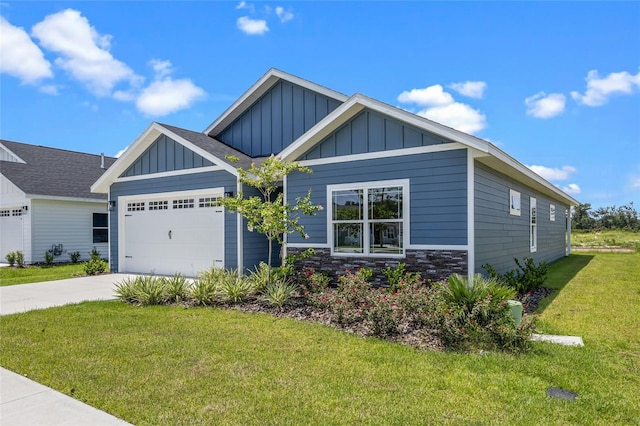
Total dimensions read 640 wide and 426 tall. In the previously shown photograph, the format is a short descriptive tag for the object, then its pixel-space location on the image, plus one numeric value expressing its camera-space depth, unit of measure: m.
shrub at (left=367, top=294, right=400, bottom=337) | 5.62
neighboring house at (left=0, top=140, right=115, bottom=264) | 16.33
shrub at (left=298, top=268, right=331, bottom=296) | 8.13
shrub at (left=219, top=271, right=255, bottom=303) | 7.99
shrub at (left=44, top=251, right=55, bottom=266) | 16.17
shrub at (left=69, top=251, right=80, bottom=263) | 17.05
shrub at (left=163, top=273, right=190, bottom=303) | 8.26
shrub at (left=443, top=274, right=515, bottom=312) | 5.51
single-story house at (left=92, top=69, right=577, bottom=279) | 8.06
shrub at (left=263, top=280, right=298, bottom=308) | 7.50
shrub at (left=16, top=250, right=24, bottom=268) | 15.74
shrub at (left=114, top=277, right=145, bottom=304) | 8.26
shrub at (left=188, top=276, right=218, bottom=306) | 7.98
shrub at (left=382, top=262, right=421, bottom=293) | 7.88
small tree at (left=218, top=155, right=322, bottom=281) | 8.02
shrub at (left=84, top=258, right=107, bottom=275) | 12.89
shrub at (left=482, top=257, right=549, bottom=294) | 8.86
